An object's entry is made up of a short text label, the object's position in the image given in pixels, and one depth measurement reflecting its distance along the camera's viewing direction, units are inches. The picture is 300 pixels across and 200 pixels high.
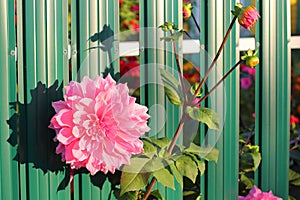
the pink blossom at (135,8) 206.5
